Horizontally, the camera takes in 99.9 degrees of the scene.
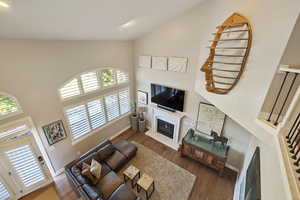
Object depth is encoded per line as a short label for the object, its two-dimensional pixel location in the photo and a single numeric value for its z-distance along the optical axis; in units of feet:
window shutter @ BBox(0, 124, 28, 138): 9.70
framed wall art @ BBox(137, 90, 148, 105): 19.15
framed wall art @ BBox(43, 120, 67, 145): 12.10
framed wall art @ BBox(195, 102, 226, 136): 13.73
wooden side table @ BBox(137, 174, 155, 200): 11.19
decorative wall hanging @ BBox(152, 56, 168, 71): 15.31
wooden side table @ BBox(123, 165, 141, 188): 12.27
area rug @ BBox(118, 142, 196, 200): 12.08
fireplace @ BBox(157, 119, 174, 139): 18.28
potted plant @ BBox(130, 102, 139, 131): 20.26
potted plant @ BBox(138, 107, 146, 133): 19.77
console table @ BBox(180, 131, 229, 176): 13.35
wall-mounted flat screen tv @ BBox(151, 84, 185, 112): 15.54
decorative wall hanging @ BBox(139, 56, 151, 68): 16.71
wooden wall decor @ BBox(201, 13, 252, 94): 6.83
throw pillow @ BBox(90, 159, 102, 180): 11.51
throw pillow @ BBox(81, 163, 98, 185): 11.09
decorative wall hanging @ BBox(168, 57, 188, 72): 13.96
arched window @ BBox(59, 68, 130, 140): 13.60
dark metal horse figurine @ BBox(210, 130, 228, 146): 13.74
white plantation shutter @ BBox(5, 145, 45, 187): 10.55
